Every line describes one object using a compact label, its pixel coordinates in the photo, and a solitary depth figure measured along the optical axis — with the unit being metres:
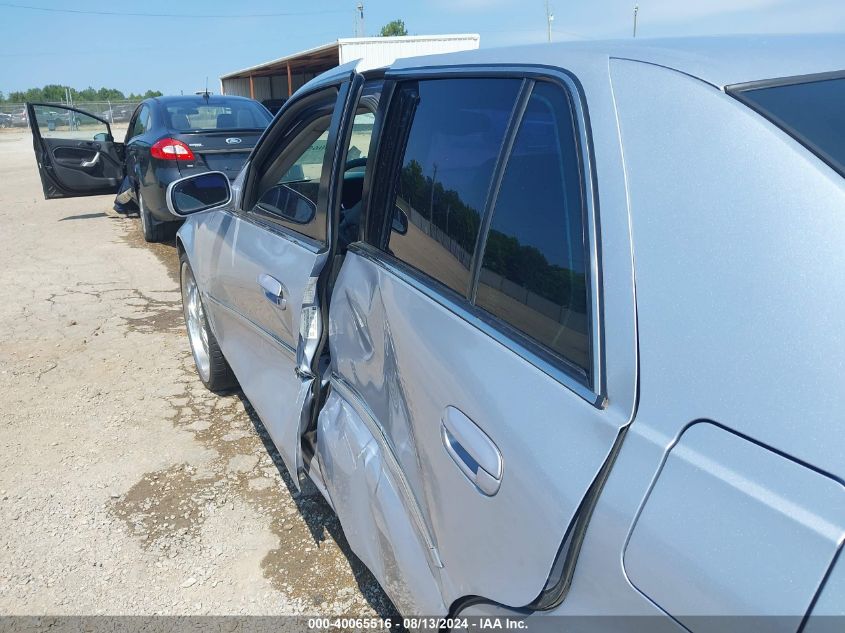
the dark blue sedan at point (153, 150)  6.75
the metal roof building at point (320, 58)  21.84
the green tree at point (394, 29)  74.12
